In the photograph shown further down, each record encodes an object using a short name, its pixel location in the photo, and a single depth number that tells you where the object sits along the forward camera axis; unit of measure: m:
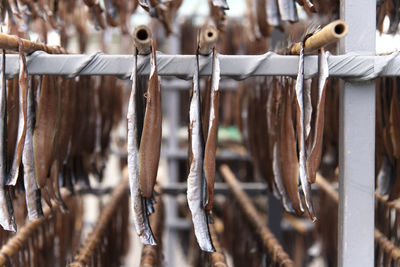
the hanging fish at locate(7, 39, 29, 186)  1.12
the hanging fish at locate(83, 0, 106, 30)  1.40
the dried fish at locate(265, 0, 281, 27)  1.31
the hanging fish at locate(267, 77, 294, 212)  1.26
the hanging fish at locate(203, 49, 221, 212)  1.13
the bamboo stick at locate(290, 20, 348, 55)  1.09
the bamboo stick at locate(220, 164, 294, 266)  1.34
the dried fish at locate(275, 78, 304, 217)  1.23
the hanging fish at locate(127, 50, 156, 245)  1.13
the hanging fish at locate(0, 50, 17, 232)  1.14
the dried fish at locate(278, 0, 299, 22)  1.21
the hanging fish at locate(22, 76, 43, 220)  1.16
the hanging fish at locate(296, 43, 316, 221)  1.13
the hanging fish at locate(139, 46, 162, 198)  1.14
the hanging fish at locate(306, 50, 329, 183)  1.12
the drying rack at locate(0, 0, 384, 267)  1.15
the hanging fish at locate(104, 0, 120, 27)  1.30
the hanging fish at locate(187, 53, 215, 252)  1.13
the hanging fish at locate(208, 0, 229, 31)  1.19
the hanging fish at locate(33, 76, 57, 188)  1.20
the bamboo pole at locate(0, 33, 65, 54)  1.11
